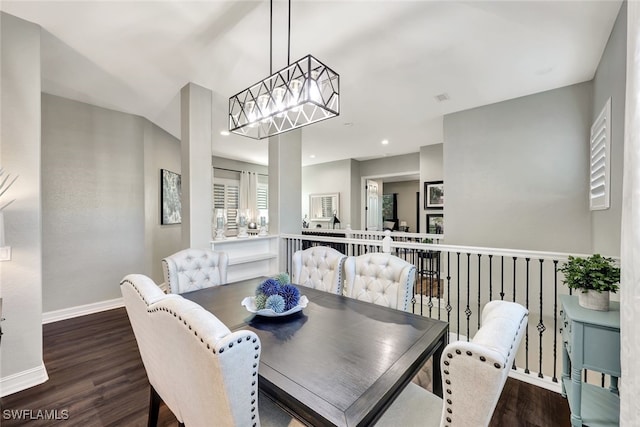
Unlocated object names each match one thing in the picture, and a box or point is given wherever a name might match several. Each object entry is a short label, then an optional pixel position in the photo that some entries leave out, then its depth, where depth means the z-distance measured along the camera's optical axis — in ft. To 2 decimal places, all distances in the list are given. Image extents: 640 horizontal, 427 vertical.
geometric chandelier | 5.18
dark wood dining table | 3.08
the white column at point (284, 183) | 12.92
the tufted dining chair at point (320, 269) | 7.72
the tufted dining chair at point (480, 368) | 2.49
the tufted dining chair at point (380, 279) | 6.47
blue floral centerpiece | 5.23
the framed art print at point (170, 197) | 15.26
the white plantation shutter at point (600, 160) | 7.41
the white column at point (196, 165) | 10.04
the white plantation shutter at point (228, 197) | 22.97
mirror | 24.59
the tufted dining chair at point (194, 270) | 7.42
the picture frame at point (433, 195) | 18.95
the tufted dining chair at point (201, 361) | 2.64
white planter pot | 5.02
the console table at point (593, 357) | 4.58
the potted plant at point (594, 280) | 4.97
